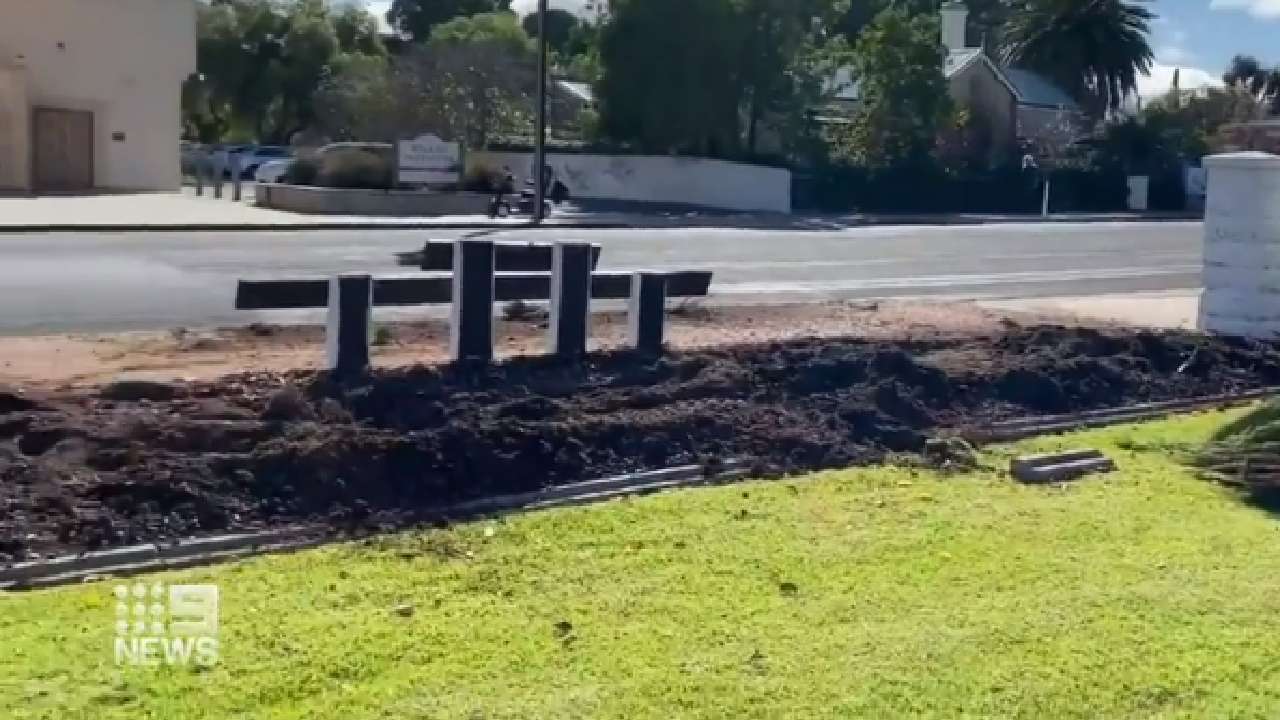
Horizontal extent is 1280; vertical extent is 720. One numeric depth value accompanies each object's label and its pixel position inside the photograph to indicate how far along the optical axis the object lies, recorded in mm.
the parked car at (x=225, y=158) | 48344
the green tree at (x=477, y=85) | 51688
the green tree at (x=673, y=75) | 47750
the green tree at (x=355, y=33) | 72500
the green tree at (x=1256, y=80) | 88562
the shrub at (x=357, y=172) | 40500
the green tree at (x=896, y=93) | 52125
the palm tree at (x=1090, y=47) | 70188
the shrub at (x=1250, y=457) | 8680
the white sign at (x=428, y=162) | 40125
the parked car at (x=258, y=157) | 54938
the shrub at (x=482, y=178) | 41688
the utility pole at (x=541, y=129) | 36878
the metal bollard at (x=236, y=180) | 42875
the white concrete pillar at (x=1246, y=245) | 14023
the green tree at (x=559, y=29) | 83625
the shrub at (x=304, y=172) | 41594
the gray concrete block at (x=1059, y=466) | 8695
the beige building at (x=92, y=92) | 45688
